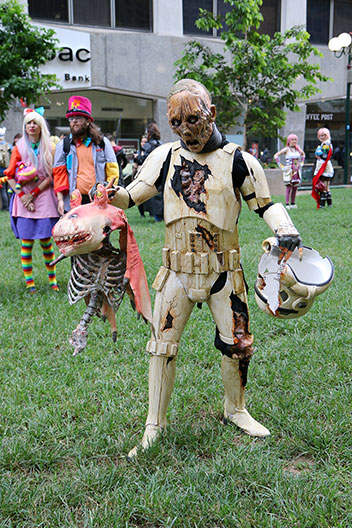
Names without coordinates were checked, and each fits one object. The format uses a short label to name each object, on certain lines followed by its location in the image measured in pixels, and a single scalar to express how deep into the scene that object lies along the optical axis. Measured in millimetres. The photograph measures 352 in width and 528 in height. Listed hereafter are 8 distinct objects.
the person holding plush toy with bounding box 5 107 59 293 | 5691
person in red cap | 5176
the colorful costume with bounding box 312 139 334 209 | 12141
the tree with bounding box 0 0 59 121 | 11164
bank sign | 17281
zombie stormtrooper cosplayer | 2543
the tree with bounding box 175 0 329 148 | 14016
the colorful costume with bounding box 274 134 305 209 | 12367
